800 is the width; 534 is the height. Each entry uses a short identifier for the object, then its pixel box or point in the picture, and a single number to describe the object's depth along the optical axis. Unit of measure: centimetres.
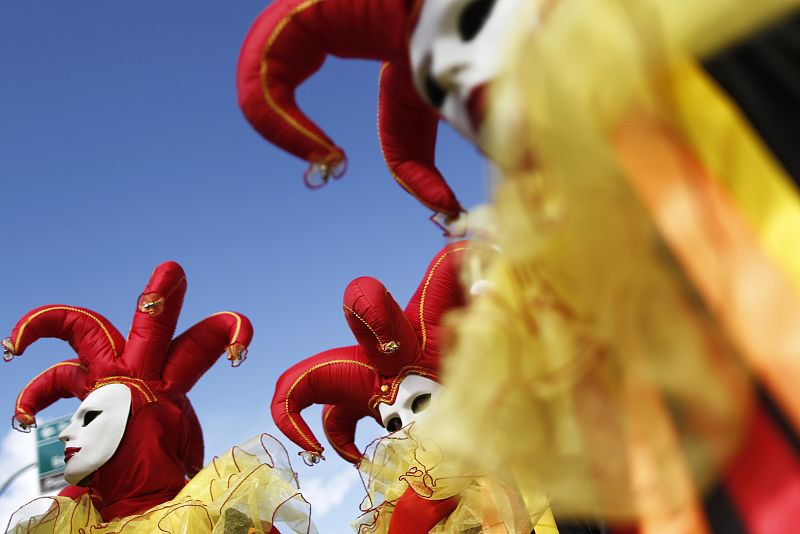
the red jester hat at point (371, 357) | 337
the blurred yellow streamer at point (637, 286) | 79
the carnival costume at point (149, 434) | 303
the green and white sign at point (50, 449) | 556
